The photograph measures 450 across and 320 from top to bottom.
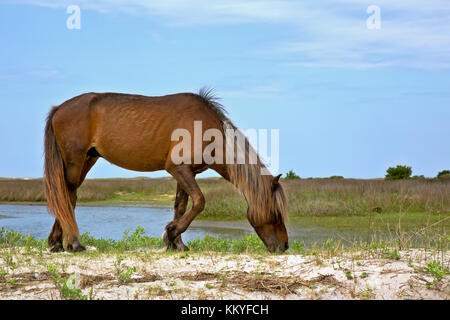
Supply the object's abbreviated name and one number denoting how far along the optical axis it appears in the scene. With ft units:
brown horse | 22.35
